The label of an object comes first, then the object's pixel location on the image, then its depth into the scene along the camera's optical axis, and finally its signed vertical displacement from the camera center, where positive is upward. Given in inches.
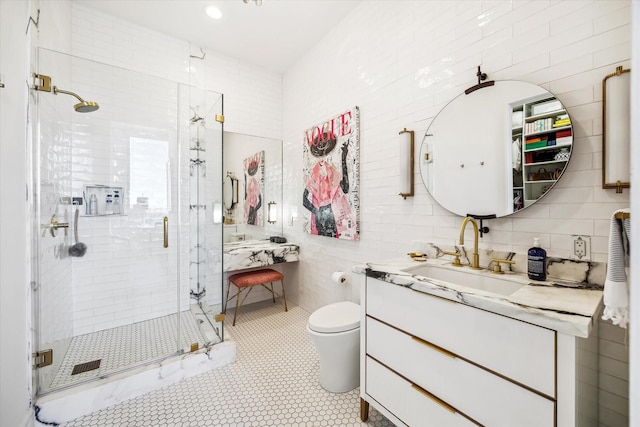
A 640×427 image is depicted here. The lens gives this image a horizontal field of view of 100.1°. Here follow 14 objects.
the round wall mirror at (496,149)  52.4 +13.9
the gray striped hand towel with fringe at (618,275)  32.3 -7.6
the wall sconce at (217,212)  106.4 -0.7
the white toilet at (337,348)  67.9 -35.3
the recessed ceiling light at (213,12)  96.2 +72.7
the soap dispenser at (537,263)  49.9 -9.6
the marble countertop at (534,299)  33.2 -12.9
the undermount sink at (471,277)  53.1 -14.4
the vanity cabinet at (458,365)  34.2 -24.1
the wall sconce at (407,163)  76.5 +13.9
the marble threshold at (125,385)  61.4 -45.0
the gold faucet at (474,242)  58.9 -6.9
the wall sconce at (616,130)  43.1 +13.4
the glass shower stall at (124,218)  75.1 -2.6
